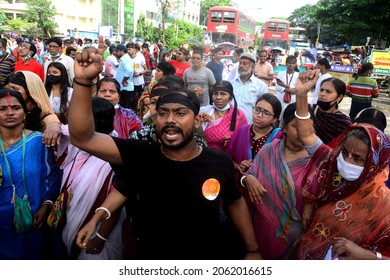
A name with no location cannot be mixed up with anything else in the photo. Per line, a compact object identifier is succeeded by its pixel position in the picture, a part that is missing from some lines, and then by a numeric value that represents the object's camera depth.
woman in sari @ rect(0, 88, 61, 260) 1.97
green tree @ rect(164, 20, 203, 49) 21.71
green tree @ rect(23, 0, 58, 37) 25.42
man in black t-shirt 1.56
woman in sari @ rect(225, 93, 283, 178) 2.66
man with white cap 4.40
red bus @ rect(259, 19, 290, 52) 25.00
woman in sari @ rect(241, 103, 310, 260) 2.13
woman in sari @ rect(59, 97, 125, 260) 2.05
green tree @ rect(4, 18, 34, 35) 25.06
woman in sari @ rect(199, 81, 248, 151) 3.10
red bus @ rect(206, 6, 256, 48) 21.11
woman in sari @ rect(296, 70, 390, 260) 1.61
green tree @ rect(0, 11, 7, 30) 24.49
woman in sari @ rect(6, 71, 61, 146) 2.48
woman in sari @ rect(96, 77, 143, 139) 3.06
